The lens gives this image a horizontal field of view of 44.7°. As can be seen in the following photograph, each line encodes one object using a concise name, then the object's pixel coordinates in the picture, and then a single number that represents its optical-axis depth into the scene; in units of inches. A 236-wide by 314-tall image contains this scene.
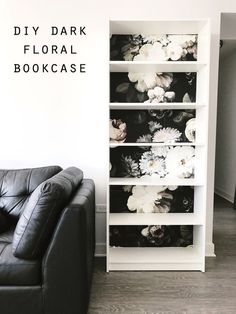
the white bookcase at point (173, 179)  93.5
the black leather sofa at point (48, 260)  64.3
